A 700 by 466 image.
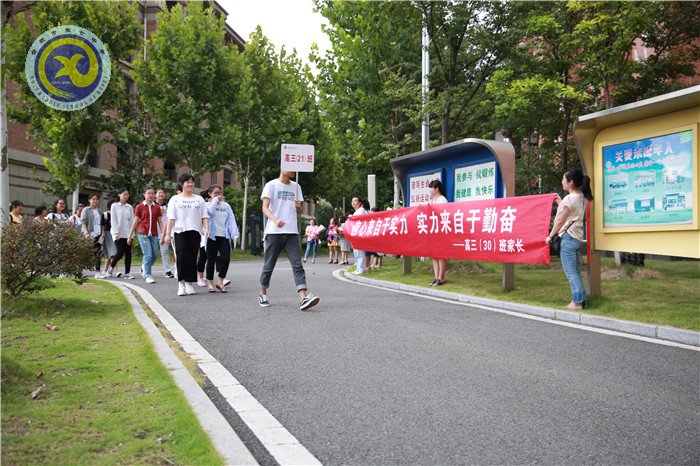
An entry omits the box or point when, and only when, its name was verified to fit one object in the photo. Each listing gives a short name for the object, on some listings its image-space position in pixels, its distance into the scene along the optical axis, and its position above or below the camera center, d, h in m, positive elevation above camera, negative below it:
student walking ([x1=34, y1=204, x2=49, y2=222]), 11.64 +0.57
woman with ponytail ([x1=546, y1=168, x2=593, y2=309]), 8.23 +0.20
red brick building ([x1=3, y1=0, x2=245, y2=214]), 27.03 +3.65
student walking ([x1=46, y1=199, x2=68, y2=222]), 13.68 +0.74
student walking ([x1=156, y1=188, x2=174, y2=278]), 13.48 +0.25
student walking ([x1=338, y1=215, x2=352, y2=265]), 22.19 -0.30
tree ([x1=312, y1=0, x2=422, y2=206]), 21.58 +6.13
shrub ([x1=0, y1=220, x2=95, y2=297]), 7.03 -0.18
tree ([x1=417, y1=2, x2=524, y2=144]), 15.58 +5.60
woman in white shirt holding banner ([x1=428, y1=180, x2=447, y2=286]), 11.80 +0.80
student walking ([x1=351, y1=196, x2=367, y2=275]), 15.83 -0.35
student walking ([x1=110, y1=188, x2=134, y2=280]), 13.44 +0.34
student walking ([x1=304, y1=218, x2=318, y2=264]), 26.27 +0.23
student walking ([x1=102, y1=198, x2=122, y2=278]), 14.70 -0.19
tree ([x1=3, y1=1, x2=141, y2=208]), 21.86 +5.98
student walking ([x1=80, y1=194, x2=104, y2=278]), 14.36 +0.44
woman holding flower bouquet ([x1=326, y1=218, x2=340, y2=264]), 25.34 -0.03
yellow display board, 7.46 +0.75
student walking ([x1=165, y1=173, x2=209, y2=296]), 10.00 +0.20
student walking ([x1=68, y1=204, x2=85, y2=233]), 14.52 +0.61
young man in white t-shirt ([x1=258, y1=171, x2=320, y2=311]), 8.48 +0.16
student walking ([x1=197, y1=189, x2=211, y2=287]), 11.50 -0.38
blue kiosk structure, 11.05 +1.50
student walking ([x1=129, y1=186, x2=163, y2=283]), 13.12 +0.29
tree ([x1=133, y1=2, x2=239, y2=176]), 26.02 +7.13
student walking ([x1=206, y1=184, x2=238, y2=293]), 10.95 +0.06
